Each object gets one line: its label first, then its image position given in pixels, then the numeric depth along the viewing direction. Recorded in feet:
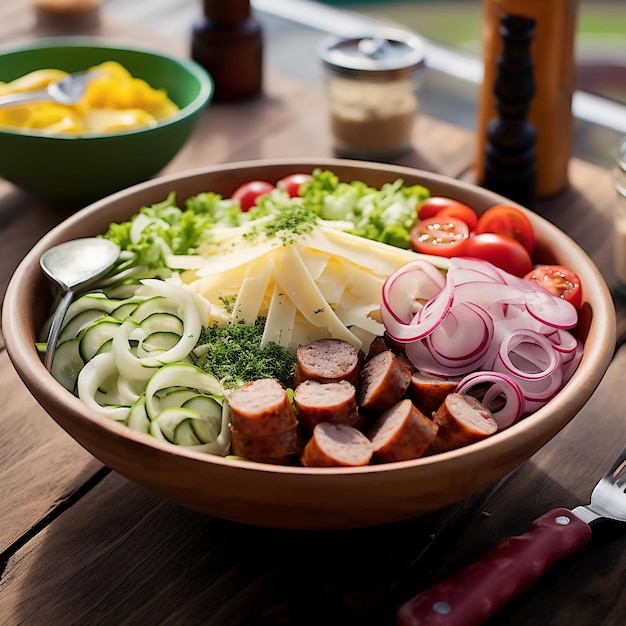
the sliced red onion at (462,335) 2.38
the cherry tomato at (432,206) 2.73
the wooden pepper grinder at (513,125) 2.94
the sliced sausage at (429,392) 2.33
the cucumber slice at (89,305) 2.48
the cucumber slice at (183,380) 2.32
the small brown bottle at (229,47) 3.45
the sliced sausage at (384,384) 2.29
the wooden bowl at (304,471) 2.04
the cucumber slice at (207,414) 2.29
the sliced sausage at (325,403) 2.24
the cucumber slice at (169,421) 2.26
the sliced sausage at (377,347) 2.41
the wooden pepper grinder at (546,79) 2.99
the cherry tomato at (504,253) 2.59
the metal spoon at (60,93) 3.09
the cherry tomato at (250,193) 2.81
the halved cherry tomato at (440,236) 2.63
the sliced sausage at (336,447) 2.17
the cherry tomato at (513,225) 2.64
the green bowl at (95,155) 2.93
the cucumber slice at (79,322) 2.46
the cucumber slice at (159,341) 2.40
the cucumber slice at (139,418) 2.28
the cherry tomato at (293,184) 2.81
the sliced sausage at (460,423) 2.24
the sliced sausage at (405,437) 2.21
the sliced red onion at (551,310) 2.41
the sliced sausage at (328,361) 2.31
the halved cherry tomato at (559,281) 2.50
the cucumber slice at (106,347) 2.39
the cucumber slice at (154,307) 2.45
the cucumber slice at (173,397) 2.32
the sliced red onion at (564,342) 2.40
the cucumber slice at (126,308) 2.47
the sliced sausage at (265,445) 2.22
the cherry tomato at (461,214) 2.71
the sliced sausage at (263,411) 2.21
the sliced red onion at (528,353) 2.37
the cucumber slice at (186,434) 2.27
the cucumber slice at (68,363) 2.39
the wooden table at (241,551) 2.21
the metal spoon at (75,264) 2.48
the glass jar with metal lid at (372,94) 3.20
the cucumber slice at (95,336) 2.40
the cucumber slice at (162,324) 2.42
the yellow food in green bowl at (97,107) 3.05
